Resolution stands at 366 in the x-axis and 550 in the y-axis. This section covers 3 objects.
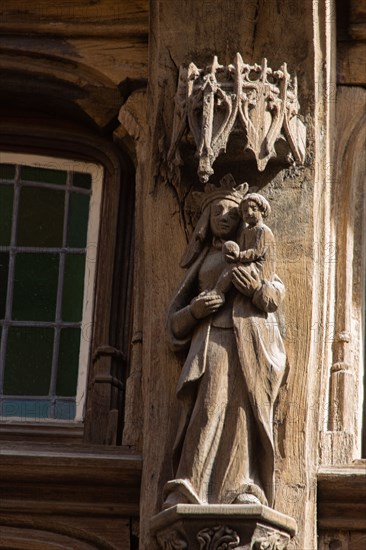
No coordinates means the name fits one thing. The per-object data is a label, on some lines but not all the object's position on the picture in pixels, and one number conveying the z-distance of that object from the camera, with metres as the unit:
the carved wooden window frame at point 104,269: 11.03
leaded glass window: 11.21
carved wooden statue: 10.09
